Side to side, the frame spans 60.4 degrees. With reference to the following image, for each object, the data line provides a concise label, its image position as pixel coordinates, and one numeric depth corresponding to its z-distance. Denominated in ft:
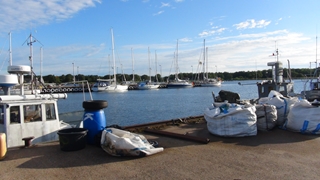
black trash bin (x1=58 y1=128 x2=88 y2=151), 22.47
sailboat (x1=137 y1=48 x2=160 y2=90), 339.36
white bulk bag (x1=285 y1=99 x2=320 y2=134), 26.76
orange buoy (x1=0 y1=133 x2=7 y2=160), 20.70
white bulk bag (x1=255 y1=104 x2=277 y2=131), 28.53
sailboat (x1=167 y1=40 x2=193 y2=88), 343.05
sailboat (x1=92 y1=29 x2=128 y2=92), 281.72
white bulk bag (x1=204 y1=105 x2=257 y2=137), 25.86
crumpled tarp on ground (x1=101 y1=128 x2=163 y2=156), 20.42
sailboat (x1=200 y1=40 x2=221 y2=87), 351.48
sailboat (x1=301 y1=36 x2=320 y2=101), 51.77
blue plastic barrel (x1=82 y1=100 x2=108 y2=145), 24.54
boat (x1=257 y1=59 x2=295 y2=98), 52.80
